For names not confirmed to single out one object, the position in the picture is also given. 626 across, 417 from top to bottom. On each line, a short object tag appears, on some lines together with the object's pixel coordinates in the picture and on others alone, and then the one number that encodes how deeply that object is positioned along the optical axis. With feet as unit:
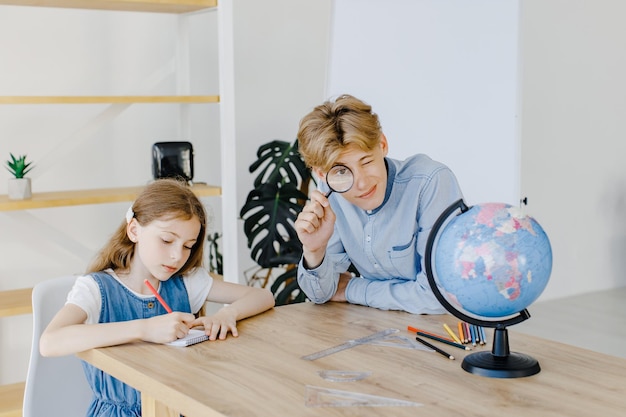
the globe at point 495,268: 4.85
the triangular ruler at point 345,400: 4.54
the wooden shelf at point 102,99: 9.46
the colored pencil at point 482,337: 5.69
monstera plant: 12.04
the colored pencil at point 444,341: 5.58
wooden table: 4.48
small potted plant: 9.89
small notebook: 5.82
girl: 6.25
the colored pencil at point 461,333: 5.71
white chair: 6.59
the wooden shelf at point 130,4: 10.00
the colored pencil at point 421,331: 5.79
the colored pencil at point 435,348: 5.40
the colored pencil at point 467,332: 5.69
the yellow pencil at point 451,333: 5.73
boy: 6.60
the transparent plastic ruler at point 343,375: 4.98
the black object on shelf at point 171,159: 10.63
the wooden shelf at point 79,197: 9.64
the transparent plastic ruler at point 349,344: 5.50
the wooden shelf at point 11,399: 9.46
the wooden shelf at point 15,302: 9.44
